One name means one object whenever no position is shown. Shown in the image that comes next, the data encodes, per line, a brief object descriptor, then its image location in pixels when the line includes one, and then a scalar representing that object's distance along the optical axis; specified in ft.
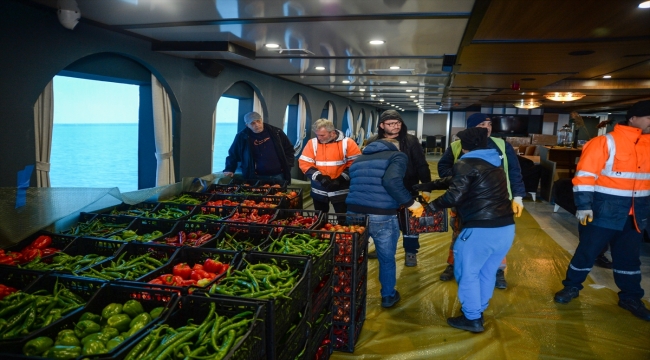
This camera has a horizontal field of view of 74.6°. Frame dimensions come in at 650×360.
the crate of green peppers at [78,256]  7.73
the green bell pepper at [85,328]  5.30
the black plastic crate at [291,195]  14.35
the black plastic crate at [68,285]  6.46
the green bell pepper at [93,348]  4.92
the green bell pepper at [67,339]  5.05
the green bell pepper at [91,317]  5.60
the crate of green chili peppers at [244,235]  9.80
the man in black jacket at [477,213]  9.66
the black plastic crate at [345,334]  9.50
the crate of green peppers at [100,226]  10.02
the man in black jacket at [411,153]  12.50
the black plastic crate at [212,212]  11.82
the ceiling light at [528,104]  40.30
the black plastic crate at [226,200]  13.39
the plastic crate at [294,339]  6.17
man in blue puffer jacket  10.49
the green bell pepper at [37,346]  4.78
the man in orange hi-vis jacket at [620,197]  10.78
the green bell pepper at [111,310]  5.81
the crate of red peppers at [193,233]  9.74
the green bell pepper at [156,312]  5.87
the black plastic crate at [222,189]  15.35
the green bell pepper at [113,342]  5.10
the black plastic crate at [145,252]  8.34
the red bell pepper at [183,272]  7.65
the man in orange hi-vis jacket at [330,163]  14.54
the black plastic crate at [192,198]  13.70
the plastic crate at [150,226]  10.50
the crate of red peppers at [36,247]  8.37
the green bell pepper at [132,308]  5.91
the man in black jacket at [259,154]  16.60
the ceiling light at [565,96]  27.86
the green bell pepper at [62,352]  4.77
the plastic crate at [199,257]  7.89
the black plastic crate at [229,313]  5.24
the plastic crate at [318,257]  7.63
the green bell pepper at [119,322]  5.60
